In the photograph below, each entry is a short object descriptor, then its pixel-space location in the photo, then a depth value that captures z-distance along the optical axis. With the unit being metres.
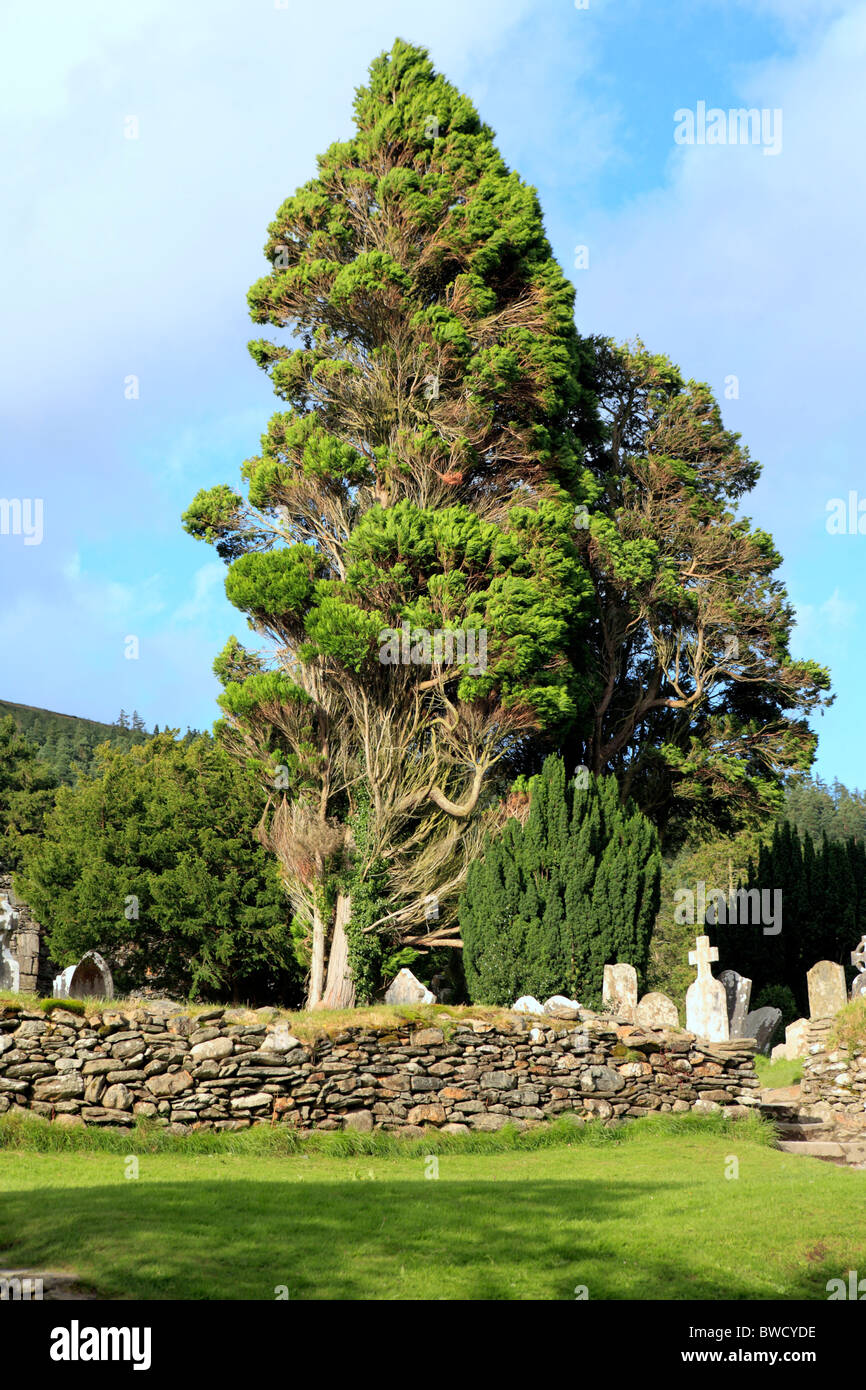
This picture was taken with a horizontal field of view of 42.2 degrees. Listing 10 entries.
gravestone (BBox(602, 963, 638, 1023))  16.98
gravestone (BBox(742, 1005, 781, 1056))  20.27
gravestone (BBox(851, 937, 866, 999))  17.88
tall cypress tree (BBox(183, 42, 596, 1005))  22.03
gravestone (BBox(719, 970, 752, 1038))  18.72
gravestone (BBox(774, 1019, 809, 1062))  18.91
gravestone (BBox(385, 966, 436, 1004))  18.47
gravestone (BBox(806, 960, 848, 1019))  17.67
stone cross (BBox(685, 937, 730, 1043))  16.34
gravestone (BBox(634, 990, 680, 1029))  15.89
